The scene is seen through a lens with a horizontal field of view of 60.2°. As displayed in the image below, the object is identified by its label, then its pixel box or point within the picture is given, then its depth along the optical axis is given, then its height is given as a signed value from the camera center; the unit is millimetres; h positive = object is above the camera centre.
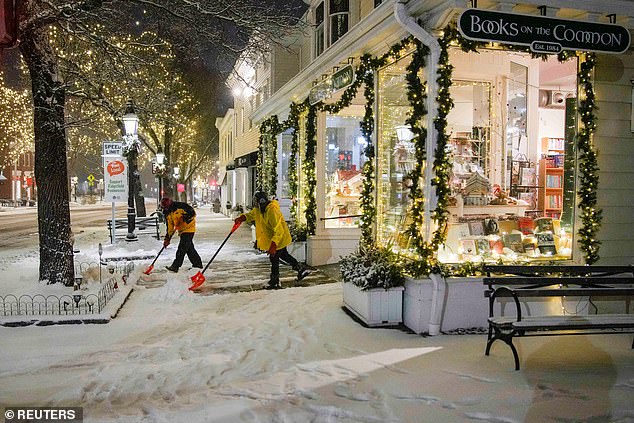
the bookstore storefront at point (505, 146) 7023 +827
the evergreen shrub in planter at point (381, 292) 7410 -1391
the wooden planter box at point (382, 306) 7398 -1577
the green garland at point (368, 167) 9188 +400
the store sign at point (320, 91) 11078 +2107
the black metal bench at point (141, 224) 21328 -1293
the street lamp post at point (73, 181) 81625 +1648
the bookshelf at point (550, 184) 10219 +110
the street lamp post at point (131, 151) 15203 +1323
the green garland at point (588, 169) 7668 +290
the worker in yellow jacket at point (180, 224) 12055 -728
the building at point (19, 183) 60594 +1104
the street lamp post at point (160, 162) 25016 +1349
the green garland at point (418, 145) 7301 +606
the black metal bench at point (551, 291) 5629 -1167
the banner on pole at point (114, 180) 16344 +353
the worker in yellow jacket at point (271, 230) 10477 -757
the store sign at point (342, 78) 9711 +2078
